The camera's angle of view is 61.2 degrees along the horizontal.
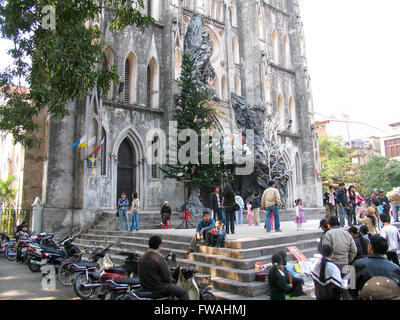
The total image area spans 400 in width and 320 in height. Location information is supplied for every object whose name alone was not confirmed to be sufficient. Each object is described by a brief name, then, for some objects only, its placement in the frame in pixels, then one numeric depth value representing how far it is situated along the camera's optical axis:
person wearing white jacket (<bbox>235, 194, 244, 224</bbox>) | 16.84
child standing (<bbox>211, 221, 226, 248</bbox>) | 8.55
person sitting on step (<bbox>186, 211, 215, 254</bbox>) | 8.72
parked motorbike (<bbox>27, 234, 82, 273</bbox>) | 8.59
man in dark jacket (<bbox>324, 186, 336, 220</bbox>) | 12.20
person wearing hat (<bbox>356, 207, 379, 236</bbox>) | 7.87
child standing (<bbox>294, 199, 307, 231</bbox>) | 11.88
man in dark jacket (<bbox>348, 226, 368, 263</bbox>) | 6.40
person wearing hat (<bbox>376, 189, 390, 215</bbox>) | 13.17
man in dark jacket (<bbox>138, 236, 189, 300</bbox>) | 4.74
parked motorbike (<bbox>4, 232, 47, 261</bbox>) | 12.17
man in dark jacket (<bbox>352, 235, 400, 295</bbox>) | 4.22
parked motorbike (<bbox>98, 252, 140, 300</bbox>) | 5.54
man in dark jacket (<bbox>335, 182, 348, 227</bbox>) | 12.12
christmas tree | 17.06
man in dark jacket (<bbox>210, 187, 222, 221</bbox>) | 11.06
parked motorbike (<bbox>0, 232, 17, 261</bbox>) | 12.43
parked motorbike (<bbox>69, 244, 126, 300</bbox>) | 6.69
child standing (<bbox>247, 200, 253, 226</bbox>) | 16.34
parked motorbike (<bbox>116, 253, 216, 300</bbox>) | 5.52
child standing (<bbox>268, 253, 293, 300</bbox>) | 5.06
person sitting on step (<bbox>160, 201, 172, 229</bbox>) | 14.46
